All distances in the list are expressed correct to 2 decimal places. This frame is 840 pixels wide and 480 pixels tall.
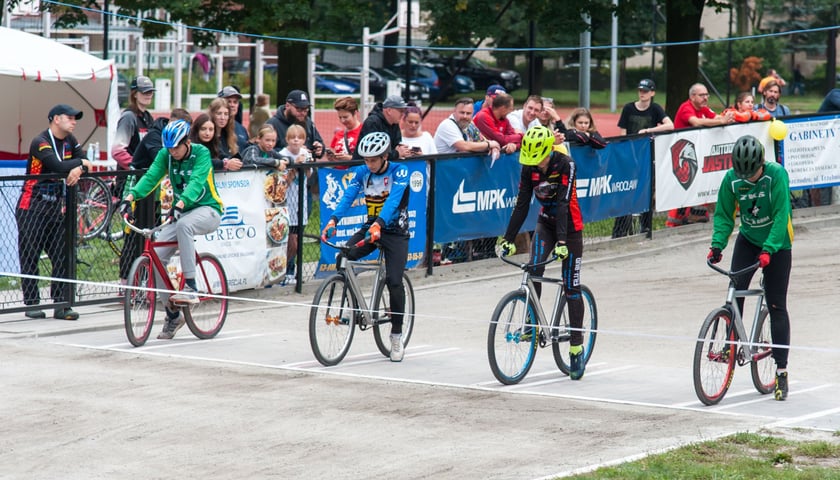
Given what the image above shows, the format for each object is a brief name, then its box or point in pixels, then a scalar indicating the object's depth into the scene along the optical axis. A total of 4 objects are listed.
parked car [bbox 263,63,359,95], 49.84
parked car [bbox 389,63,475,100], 50.41
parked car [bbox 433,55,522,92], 51.62
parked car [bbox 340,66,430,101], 47.41
